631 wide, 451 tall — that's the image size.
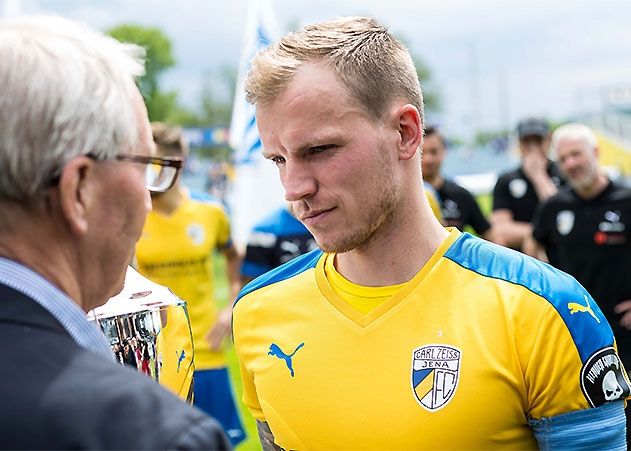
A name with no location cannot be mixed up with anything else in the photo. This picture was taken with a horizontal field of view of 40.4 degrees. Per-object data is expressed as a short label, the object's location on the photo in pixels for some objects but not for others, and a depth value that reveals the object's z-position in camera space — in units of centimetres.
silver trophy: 183
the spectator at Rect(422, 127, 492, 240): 708
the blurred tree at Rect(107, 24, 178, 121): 4122
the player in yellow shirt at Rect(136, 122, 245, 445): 591
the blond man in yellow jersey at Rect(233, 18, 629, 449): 191
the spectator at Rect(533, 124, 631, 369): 581
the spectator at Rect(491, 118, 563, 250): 755
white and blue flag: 862
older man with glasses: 114
